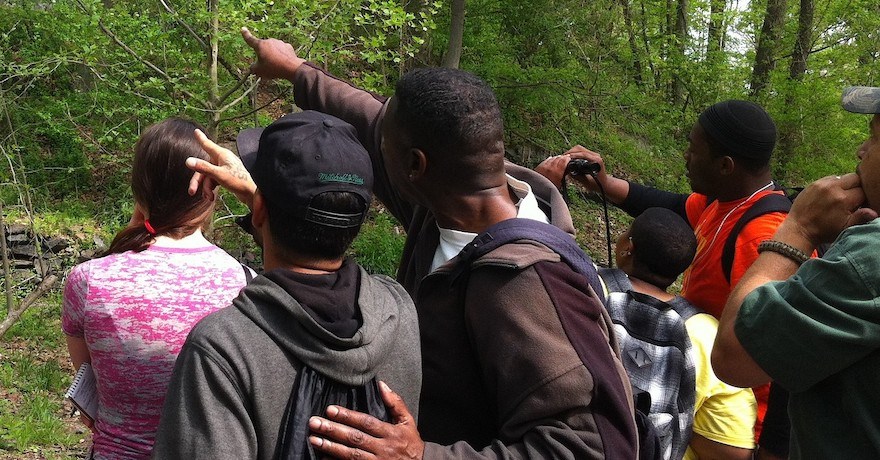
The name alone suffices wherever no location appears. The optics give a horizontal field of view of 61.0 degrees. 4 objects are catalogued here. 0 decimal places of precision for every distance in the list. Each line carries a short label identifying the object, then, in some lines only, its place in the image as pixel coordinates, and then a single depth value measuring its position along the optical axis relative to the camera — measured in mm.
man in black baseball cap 1533
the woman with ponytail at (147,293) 2176
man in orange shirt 3205
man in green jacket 1562
